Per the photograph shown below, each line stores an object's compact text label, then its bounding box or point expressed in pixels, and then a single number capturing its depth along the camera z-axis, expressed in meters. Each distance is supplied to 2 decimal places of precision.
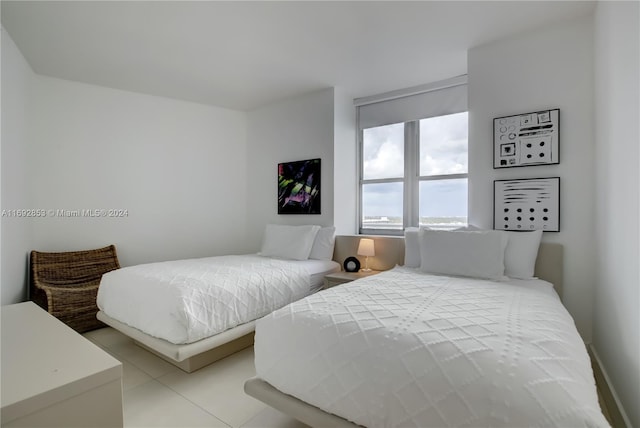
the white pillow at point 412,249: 2.94
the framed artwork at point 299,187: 4.07
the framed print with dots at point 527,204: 2.60
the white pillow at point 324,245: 3.78
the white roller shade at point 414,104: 3.51
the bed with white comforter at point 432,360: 1.01
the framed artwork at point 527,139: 2.61
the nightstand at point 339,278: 3.18
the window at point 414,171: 3.56
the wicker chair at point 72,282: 2.92
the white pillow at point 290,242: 3.69
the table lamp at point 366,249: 3.48
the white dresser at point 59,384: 0.72
